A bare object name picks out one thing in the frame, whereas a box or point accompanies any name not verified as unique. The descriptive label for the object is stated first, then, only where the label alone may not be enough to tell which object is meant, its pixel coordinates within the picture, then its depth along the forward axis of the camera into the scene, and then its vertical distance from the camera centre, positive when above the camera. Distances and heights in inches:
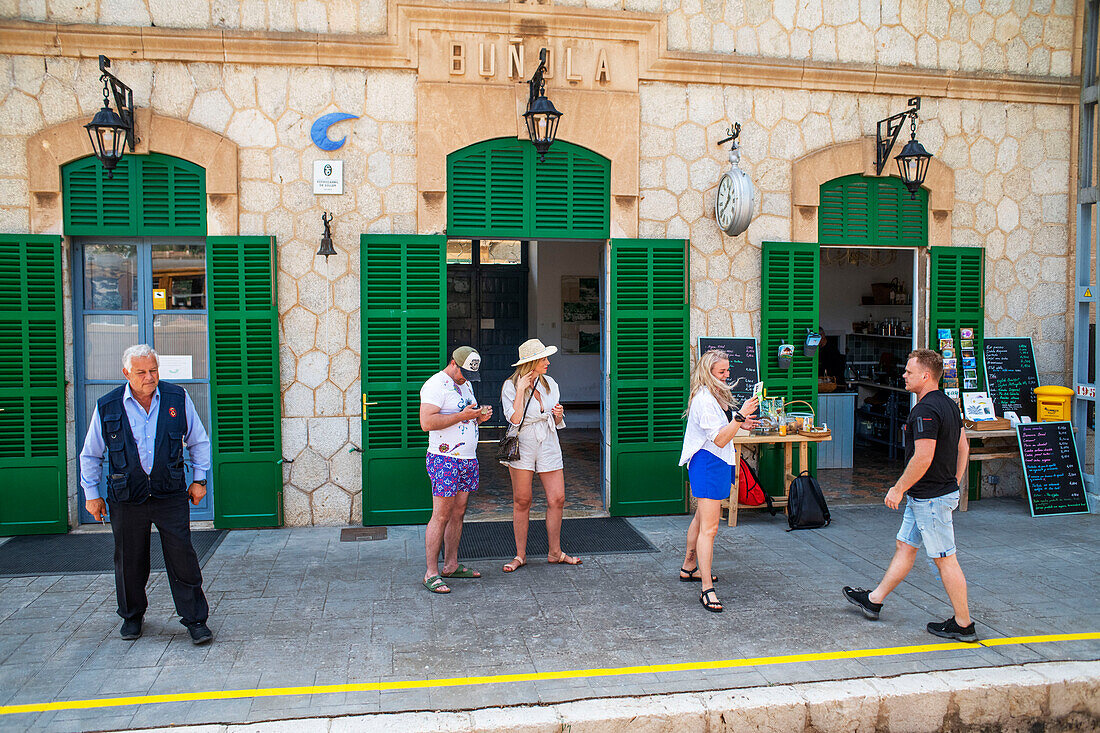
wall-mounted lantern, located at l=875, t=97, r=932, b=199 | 328.2 +76.2
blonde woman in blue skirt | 229.0 -33.9
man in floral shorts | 239.0 -32.5
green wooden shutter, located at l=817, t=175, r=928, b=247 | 347.6 +53.7
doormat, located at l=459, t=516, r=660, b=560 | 283.4 -75.8
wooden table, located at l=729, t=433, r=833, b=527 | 312.8 -42.5
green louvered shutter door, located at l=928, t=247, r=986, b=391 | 355.3 +19.5
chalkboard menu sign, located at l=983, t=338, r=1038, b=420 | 358.6 -17.5
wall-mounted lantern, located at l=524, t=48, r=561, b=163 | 287.0 +80.4
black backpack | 308.8 -65.8
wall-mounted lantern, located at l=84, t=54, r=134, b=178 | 271.1 +72.3
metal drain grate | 296.4 -74.9
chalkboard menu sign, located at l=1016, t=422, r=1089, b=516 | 339.6 -56.9
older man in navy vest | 200.5 -36.0
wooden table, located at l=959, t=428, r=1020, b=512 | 345.4 -51.2
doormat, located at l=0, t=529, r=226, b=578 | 260.6 -75.2
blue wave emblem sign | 304.2 +77.8
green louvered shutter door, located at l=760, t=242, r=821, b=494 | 339.9 +7.8
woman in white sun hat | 250.2 -29.8
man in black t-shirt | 203.8 -36.3
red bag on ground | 326.3 -62.6
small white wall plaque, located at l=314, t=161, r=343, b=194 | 304.7 +60.5
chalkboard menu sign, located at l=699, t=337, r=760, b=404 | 335.9 -11.3
